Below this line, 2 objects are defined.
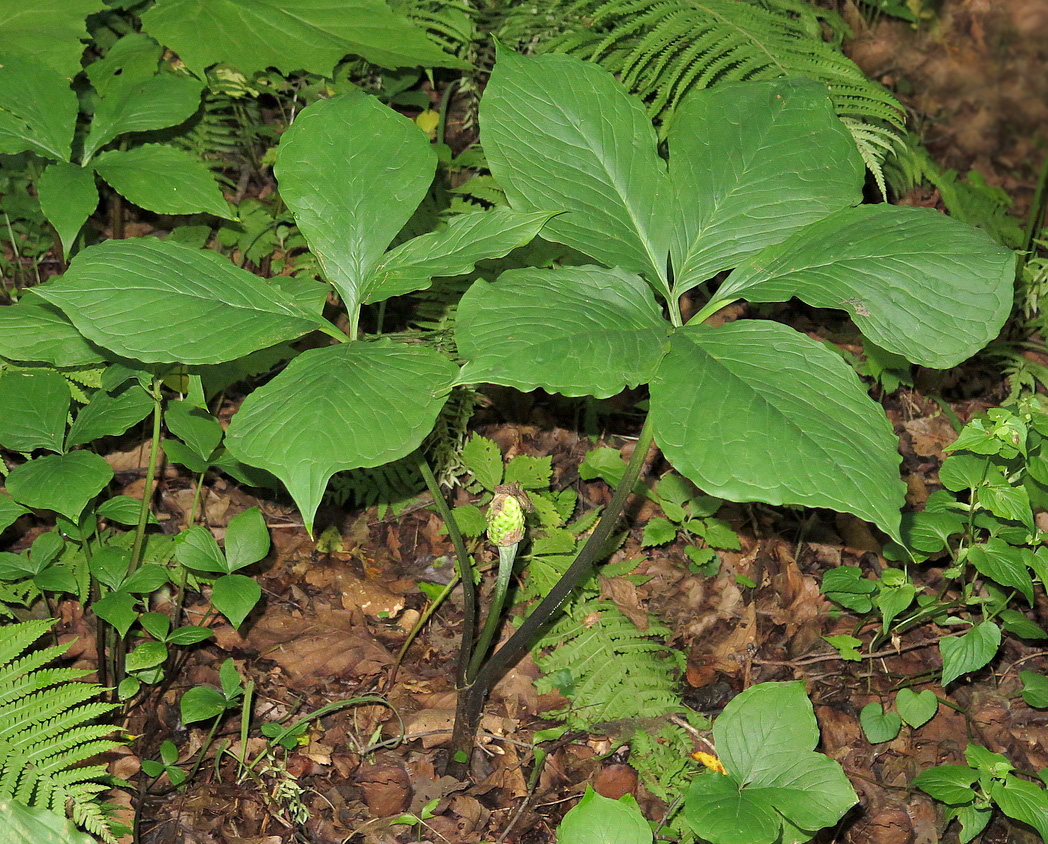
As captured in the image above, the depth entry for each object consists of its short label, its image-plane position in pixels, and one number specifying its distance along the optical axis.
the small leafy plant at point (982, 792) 2.15
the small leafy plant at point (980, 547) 2.36
